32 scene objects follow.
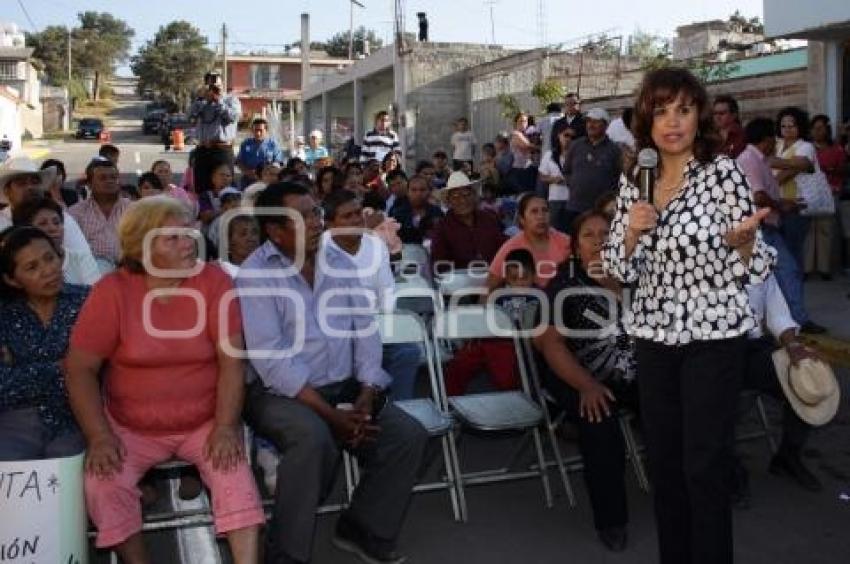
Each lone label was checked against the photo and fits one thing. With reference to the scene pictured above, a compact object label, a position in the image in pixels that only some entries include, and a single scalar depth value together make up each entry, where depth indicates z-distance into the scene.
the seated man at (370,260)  5.05
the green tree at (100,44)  80.88
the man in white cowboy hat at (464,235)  6.99
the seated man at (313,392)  3.52
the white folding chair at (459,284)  6.09
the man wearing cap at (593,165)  8.59
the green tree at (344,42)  89.46
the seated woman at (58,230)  4.70
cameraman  10.59
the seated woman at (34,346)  3.55
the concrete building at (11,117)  42.06
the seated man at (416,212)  8.48
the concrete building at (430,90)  22.42
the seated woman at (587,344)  3.96
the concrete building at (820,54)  11.03
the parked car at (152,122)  51.60
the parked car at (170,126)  42.71
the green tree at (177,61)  68.75
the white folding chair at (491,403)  4.20
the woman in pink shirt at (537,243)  5.74
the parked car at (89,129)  50.03
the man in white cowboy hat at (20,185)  5.39
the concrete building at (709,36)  29.97
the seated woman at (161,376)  3.38
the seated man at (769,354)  4.15
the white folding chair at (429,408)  4.16
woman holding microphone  2.84
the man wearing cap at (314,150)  15.07
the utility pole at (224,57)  56.36
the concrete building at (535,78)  19.11
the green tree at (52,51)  76.56
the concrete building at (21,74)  59.28
